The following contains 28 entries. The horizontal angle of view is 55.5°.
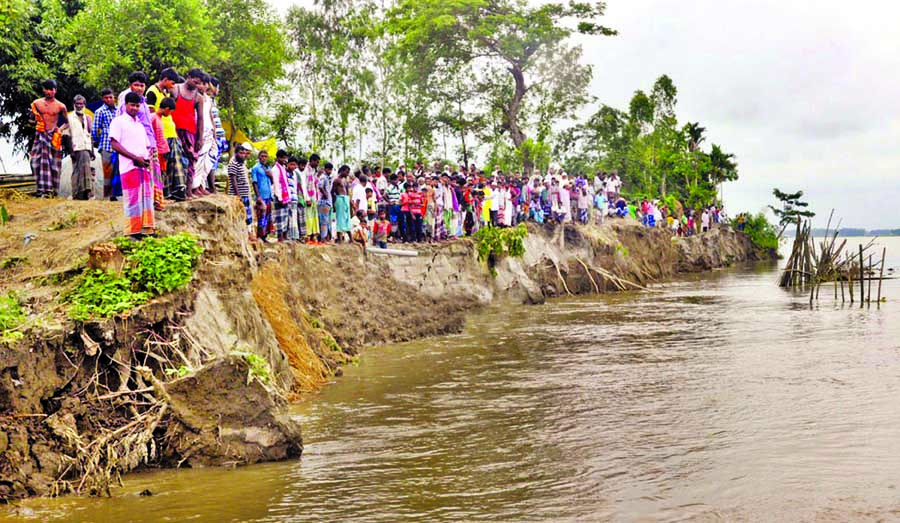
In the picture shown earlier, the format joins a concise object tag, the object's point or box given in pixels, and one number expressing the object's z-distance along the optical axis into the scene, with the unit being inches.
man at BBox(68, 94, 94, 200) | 521.0
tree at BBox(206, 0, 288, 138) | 1066.1
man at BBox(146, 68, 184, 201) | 449.4
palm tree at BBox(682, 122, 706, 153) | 2112.5
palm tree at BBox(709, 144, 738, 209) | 2158.0
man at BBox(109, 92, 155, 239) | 390.0
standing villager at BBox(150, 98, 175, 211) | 428.1
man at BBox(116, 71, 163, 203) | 405.7
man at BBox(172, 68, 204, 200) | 462.6
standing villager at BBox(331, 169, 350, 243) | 729.6
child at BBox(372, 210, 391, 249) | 825.0
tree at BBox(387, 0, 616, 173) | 1398.9
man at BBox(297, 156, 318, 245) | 669.3
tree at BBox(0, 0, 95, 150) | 887.7
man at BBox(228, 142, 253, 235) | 543.2
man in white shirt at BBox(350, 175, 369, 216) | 767.1
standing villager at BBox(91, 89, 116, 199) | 500.7
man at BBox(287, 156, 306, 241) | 642.8
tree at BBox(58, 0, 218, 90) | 891.4
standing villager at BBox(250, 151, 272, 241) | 594.2
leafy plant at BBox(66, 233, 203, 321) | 350.3
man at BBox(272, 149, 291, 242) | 618.5
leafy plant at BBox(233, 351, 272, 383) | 352.0
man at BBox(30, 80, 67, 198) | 516.4
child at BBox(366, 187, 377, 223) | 806.5
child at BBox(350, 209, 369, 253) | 764.6
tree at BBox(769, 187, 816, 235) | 2439.7
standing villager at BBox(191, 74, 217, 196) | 470.6
